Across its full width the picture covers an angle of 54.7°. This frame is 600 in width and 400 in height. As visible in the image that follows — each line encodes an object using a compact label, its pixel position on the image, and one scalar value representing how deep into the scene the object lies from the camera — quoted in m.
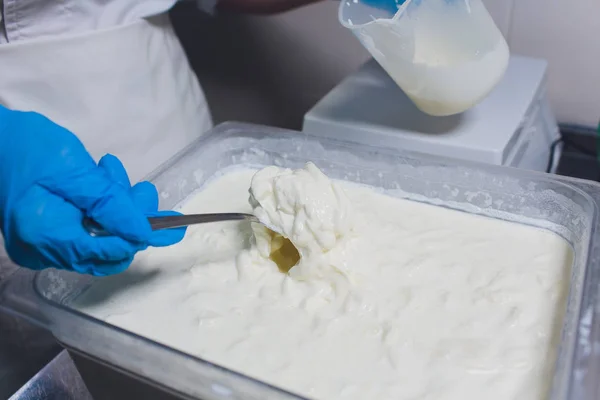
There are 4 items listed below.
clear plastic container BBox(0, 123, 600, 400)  0.60
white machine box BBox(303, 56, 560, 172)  0.96
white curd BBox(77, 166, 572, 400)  0.66
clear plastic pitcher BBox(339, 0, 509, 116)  0.90
